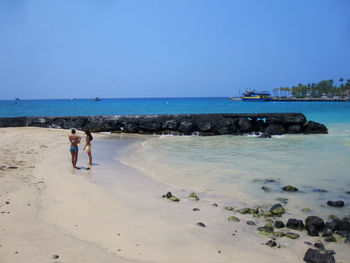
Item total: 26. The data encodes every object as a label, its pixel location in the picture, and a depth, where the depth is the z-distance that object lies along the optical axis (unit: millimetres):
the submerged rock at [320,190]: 7984
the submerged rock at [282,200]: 7178
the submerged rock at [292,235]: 5203
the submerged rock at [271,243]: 4877
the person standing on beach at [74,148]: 9977
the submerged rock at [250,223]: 5722
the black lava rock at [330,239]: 5159
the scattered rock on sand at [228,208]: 6520
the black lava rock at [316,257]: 4266
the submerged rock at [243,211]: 6332
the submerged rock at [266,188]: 8031
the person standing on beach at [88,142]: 10680
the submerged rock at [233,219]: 5883
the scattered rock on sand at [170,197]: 7010
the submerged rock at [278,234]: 5286
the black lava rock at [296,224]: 5590
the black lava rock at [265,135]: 20688
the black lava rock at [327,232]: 5320
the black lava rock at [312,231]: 5355
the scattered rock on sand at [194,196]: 7206
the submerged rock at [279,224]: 5666
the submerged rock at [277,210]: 6332
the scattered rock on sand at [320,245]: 4873
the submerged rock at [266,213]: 6242
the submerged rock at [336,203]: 6875
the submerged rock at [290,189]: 8008
